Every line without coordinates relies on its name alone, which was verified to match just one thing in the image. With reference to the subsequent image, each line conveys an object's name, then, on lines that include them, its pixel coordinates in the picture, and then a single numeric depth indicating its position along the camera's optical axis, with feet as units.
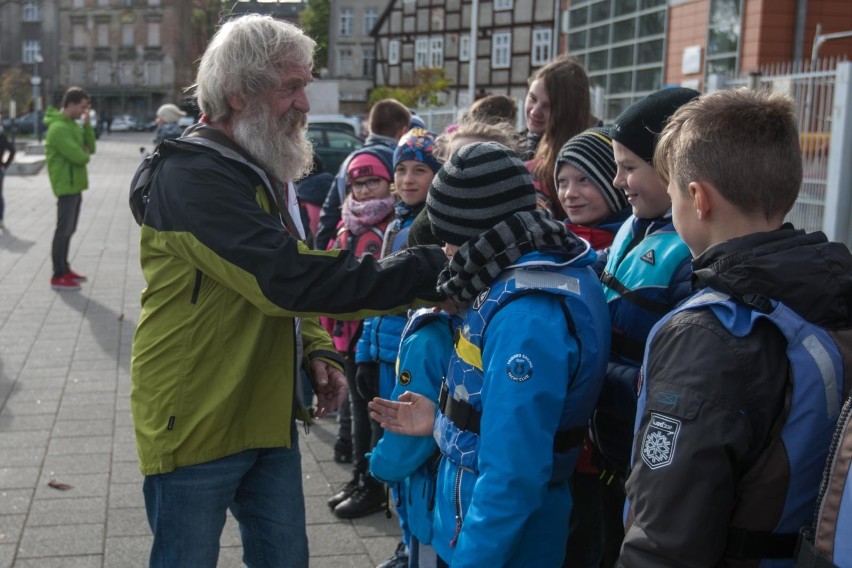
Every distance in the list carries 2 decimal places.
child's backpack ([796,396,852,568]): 5.06
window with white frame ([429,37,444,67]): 169.99
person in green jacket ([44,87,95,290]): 33.73
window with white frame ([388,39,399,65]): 182.09
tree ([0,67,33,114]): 199.21
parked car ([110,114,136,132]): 223.71
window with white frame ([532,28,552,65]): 152.66
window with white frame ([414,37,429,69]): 174.01
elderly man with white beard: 8.36
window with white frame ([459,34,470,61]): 164.35
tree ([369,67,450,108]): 104.06
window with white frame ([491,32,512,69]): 155.94
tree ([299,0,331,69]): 236.22
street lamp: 158.92
